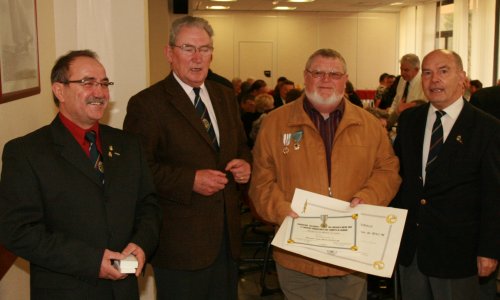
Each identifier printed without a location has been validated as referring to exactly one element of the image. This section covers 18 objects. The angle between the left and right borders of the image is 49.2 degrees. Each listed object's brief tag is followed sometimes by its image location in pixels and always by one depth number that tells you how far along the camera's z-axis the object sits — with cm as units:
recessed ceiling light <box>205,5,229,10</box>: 1703
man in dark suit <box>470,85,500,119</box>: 407
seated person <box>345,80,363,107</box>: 900
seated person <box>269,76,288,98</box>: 1016
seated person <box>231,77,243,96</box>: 1239
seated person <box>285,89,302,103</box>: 688
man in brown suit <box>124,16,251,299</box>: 264
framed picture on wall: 231
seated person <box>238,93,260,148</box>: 741
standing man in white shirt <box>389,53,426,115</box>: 807
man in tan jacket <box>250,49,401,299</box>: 280
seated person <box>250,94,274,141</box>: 716
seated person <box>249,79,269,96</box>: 884
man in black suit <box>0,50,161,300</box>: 198
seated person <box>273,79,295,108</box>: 959
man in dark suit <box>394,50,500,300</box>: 272
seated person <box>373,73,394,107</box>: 1326
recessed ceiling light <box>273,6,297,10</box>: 1758
